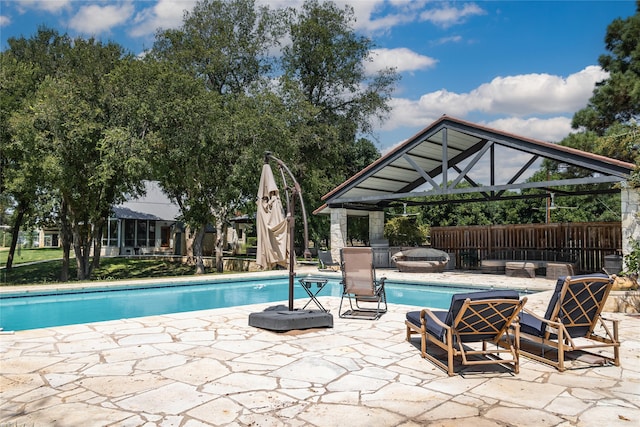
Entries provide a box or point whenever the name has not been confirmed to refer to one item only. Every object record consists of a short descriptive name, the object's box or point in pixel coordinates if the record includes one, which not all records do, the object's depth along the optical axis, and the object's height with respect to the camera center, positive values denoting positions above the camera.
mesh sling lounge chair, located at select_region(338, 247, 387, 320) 8.01 -0.85
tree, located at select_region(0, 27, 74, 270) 16.01 +2.91
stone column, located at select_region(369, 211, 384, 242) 19.95 +0.19
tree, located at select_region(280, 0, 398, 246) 26.55 +8.86
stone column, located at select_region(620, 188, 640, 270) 11.44 +0.24
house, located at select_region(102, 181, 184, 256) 31.81 +0.21
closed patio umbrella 6.93 +0.07
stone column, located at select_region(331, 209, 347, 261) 18.25 -0.04
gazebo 11.69 +1.80
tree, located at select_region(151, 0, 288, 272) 17.70 +4.60
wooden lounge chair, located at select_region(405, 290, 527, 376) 4.59 -0.96
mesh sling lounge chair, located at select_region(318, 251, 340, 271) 17.88 -1.19
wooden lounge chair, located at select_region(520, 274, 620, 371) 4.90 -1.00
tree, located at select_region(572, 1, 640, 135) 16.34 +4.99
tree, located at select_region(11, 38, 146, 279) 15.43 +3.19
